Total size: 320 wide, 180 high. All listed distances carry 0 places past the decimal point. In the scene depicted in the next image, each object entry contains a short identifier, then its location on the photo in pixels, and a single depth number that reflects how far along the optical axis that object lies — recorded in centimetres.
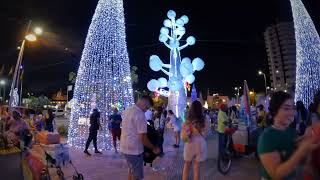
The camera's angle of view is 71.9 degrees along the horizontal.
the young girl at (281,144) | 142
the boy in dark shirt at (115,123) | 774
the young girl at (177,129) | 919
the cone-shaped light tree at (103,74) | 841
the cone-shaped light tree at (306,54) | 1109
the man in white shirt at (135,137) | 335
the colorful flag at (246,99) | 874
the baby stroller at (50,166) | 353
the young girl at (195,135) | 402
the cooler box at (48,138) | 441
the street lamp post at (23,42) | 806
